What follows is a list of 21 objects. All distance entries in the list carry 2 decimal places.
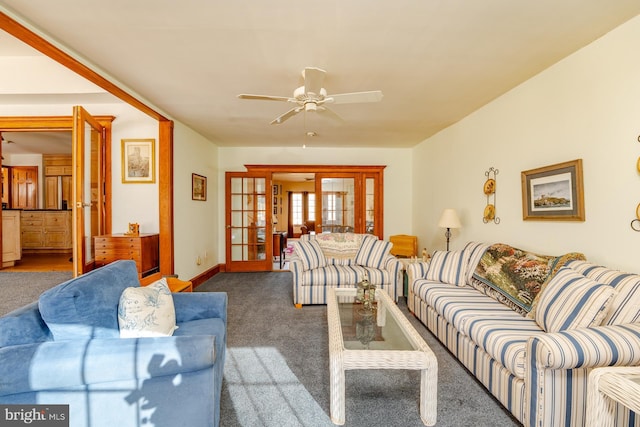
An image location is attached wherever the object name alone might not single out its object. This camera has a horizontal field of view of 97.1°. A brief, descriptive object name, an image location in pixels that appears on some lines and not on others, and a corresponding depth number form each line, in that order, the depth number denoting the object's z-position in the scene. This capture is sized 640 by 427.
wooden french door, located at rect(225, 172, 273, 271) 5.60
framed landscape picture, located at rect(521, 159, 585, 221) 2.25
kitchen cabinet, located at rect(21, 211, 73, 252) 5.91
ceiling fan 2.16
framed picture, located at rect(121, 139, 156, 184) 3.79
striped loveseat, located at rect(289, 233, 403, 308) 3.54
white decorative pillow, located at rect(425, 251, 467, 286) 2.94
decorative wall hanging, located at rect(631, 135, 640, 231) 1.83
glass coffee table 1.61
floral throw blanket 2.15
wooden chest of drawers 3.36
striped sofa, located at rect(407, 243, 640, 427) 1.33
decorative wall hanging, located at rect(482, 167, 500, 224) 3.23
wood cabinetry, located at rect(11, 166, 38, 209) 6.57
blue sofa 1.17
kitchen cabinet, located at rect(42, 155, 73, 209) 6.64
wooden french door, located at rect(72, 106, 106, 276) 2.91
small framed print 4.52
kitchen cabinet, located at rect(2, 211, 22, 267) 4.66
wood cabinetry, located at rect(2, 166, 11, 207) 6.34
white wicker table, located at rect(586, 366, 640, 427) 1.09
